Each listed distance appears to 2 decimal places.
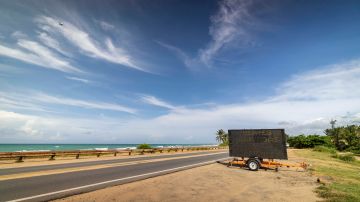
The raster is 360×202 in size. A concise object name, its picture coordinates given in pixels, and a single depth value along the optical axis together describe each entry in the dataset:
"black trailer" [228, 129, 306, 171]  17.48
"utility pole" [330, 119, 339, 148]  98.04
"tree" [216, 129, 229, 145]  137.88
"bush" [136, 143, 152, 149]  48.47
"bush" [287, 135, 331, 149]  80.75
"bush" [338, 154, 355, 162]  41.27
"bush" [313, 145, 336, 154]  61.36
